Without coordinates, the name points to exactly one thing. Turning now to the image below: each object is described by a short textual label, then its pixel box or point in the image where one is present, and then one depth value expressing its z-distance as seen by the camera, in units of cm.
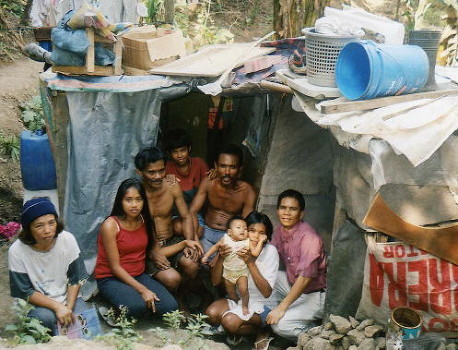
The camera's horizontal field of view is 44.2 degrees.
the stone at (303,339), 430
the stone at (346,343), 403
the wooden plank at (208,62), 498
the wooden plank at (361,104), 358
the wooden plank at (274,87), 430
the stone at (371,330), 388
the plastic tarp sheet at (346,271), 429
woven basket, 384
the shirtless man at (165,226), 500
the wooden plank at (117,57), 514
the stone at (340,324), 405
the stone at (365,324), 396
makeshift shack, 334
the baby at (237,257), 452
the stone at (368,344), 382
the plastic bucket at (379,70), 349
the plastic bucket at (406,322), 363
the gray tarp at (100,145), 506
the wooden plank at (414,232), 352
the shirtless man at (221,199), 535
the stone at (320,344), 411
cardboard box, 520
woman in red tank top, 466
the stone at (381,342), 384
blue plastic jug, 575
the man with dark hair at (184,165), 553
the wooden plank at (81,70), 502
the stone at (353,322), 404
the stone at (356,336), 390
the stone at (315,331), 433
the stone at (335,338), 408
